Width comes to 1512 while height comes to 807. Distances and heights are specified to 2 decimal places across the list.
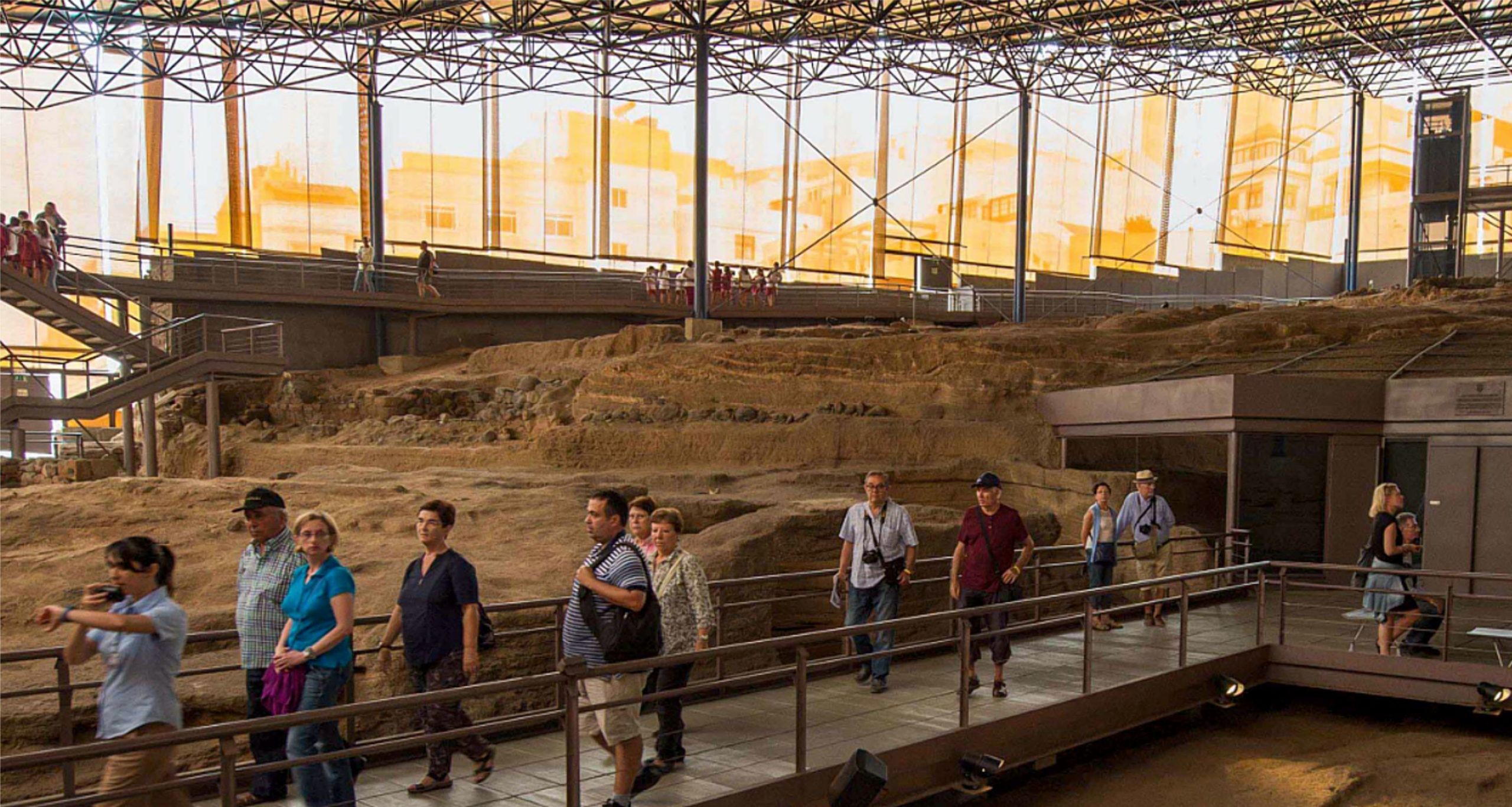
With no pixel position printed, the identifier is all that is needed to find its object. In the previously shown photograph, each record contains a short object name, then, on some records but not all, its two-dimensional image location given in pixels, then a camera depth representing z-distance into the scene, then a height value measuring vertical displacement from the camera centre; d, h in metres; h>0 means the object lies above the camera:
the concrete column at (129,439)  21.25 -1.99
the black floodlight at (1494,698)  8.45 -2.43
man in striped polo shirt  5.22 -1.10
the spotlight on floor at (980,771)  6.50 -2.30
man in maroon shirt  7.61 -1.36
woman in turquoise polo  4.84 -1.20
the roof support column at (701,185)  24.52 +2.99
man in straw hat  10.43 -1.54
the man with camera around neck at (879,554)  7.57 -1.34
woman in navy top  5.41 -1.29
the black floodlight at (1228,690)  8.75 -2.49
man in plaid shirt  5.05 -1.07
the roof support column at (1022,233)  30.77 +2.65
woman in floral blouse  5.94 -1.34
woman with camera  4.14 -1.10
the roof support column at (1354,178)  35.84 +4.70
